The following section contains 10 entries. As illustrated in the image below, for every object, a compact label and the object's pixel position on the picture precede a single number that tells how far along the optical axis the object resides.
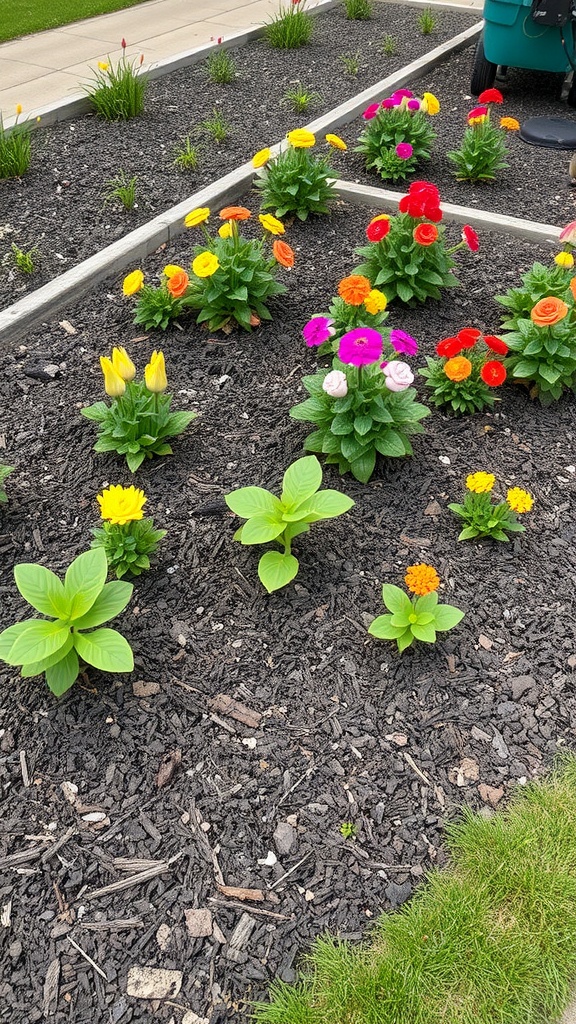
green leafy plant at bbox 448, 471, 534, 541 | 2.54
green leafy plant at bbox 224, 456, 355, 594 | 2.28
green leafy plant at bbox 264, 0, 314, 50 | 6.93
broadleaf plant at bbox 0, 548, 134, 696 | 1.94
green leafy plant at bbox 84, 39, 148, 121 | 5.40
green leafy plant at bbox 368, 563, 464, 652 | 2.14
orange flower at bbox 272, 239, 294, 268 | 3.00
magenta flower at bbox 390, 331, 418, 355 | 2.62
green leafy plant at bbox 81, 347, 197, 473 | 2.72
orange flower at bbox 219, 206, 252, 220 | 3.11
